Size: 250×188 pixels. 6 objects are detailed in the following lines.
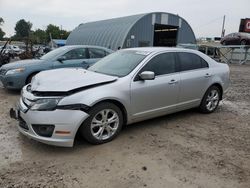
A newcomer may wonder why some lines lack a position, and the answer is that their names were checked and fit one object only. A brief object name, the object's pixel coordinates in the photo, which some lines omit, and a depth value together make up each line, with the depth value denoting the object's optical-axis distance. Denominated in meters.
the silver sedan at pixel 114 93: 2.79
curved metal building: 16.92
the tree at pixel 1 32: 69.41
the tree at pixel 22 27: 82.43
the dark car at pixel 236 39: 20.59
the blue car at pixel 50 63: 5.54
